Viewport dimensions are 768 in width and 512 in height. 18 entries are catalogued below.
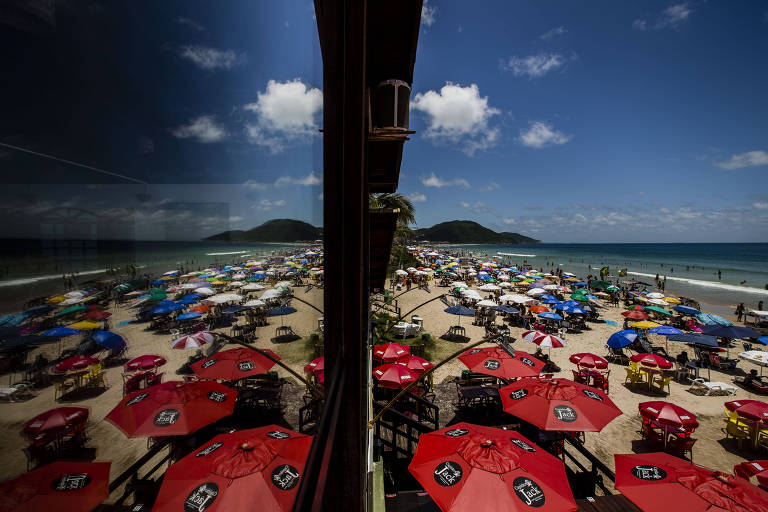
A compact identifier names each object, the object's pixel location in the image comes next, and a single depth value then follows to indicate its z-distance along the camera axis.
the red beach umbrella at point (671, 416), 7.07
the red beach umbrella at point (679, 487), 3.88
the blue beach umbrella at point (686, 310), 17.83
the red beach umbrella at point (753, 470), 5.31
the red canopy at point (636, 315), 17.28
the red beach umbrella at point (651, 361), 10.08
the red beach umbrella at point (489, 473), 3.68
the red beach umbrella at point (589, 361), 10.68
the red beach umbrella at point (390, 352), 9.55
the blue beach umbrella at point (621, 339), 12.67
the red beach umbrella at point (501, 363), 7.98
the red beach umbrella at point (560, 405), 5.84
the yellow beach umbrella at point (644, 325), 15.48
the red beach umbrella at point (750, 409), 7.37
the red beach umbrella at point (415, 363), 8.58
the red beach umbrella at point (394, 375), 7.64
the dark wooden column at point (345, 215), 1.19
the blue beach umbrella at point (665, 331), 13.37
